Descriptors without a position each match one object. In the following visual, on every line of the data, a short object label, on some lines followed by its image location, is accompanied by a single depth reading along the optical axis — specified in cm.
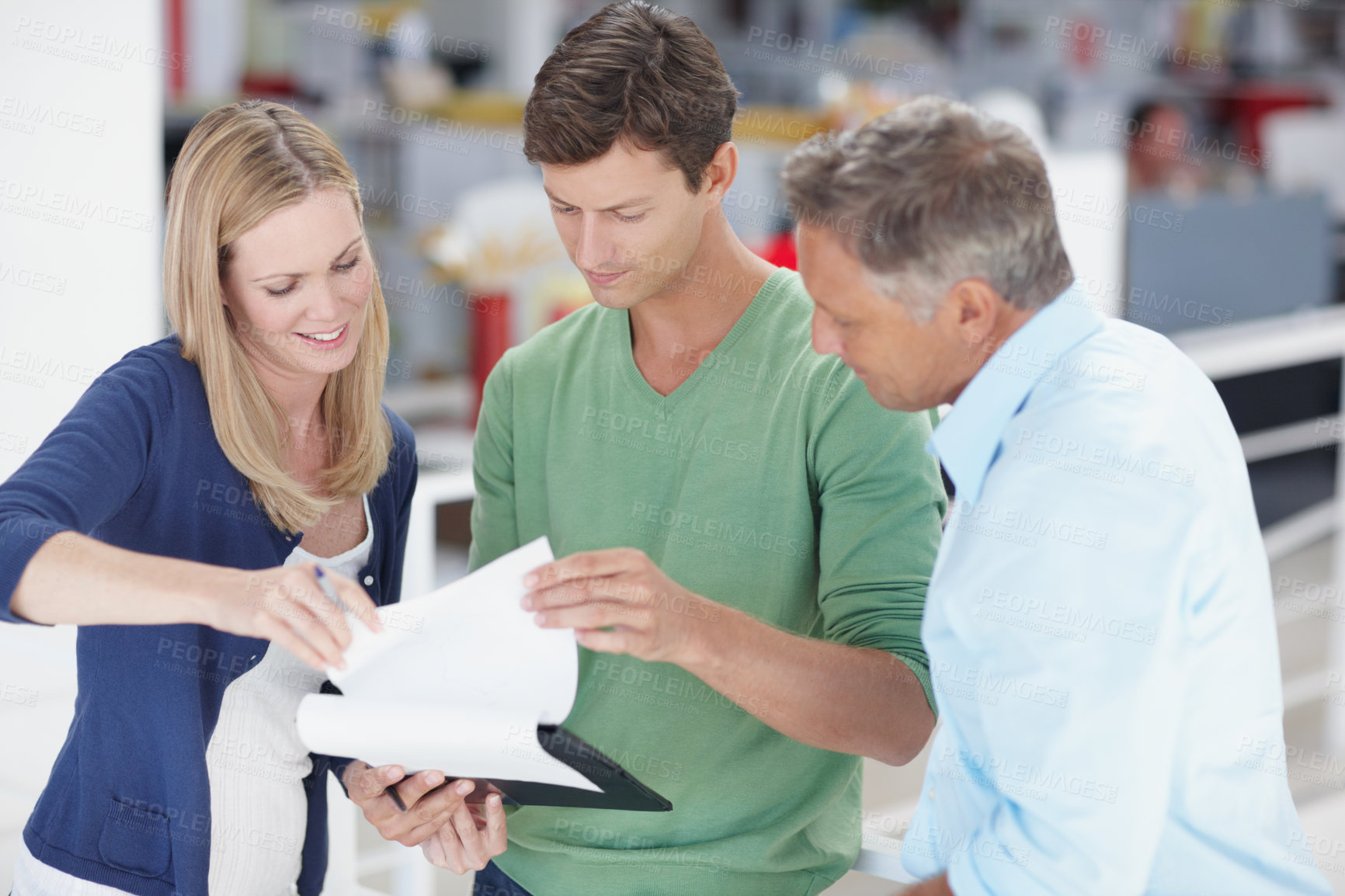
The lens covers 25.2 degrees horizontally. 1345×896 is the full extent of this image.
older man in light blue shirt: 193
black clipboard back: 212
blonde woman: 223
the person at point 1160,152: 945
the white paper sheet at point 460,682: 211
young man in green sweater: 220
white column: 284
